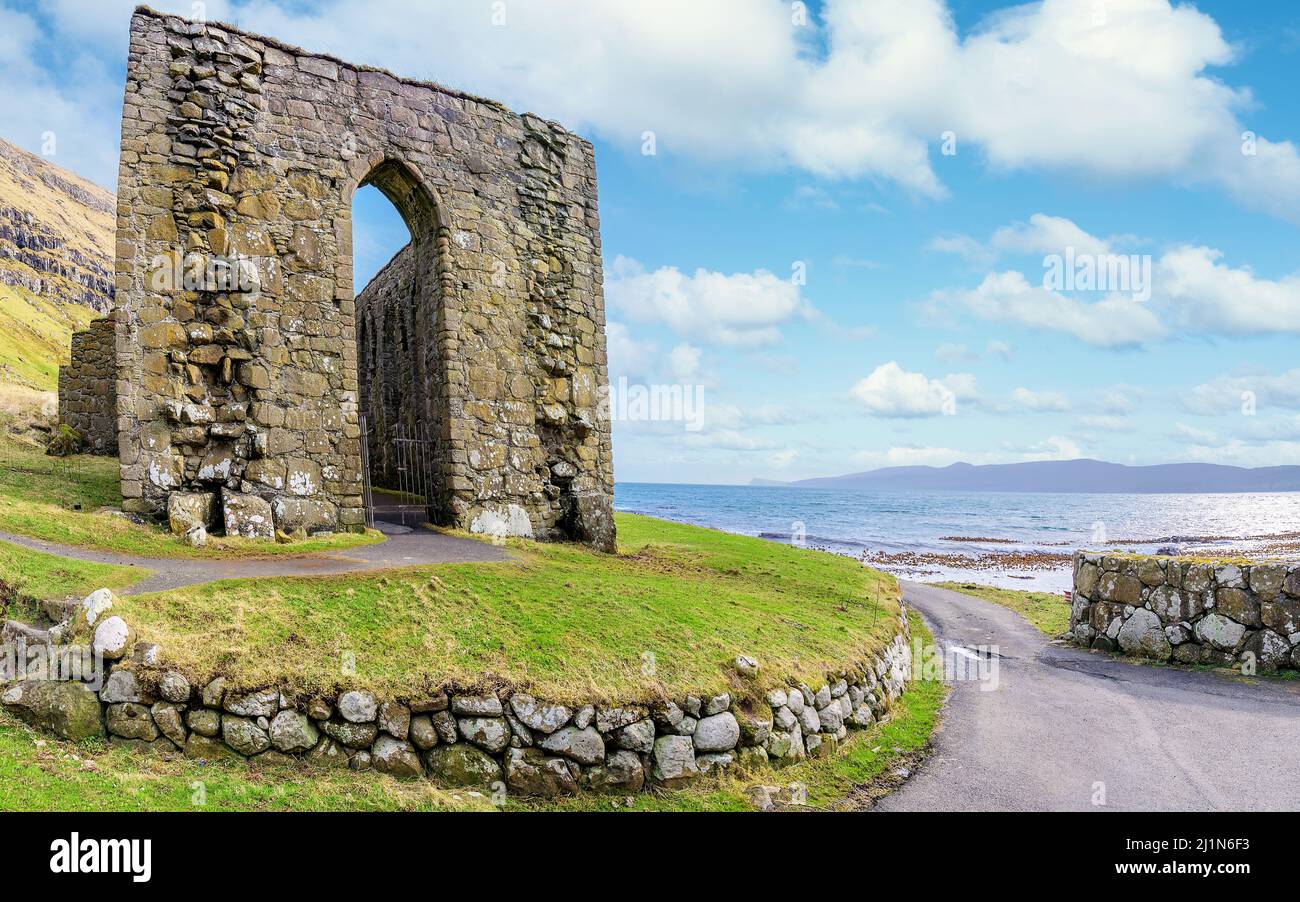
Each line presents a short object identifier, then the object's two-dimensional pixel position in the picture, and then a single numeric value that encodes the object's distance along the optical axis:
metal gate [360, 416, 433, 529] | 16.69
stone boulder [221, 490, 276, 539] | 12.76
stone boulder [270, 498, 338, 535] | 13.48
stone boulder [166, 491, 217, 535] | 12.41
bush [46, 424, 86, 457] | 16.84
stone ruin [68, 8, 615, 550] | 13.08
